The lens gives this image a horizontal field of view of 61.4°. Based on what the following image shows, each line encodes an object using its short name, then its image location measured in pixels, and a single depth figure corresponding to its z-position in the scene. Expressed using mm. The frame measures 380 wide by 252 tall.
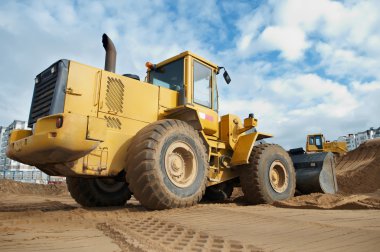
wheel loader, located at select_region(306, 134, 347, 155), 21484
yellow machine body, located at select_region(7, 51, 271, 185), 4410
